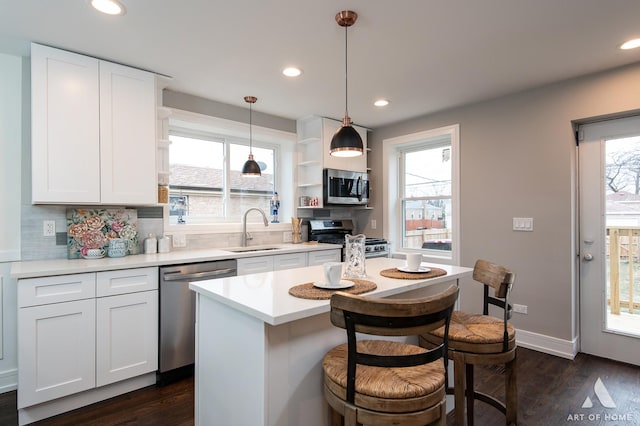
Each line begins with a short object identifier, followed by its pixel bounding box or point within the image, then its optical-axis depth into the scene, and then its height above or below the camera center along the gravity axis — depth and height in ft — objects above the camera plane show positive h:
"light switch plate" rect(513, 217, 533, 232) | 10.80 -0.35
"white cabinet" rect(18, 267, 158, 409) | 6.89 -2.54
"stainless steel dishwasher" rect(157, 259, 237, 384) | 8.52 -2.69
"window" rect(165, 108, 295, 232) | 11.89 +1.66
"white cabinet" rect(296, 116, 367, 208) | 13.71 +2.37
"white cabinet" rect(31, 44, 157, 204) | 7.81 +2.09
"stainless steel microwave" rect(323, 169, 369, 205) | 13.80 +1.13
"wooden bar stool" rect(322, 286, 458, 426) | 3.67 -1.95
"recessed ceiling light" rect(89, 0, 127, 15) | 6.29 +3.91
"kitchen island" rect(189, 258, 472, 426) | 4.36 -1.93
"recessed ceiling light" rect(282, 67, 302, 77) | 9.24 +3.91
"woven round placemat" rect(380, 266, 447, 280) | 6.42 -1.18
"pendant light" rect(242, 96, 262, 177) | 11.62 +1.61
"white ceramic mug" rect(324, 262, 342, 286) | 5.34 -0.93
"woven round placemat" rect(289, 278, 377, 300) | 4.87 -1.16
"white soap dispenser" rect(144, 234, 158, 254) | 9.91 -0.88
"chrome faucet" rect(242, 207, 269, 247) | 12.47 -0.53
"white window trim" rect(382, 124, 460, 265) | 13.96 +1.27
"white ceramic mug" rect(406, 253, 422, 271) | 6.95 -0.97
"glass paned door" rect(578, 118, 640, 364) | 9.35 -0.75
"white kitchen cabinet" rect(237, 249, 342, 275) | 10.30 -1.57
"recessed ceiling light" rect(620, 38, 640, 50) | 7.80 +3.89
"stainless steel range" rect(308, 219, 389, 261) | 14.01 -0.97
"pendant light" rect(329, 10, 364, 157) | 6.84 +1.55
